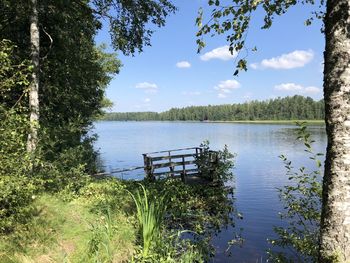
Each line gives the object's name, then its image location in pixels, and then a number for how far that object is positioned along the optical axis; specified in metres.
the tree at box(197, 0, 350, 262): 3.62
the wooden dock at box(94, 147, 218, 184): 18.50
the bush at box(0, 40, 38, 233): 6.58
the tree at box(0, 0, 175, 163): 11.40
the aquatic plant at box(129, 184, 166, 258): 6.32
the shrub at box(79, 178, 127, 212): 10.93
